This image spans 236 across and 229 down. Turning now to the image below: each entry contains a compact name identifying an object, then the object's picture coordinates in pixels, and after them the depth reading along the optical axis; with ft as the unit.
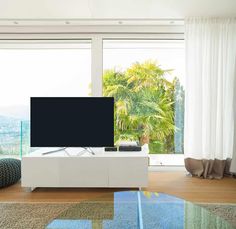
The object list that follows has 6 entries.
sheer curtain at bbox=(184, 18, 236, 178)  14.16
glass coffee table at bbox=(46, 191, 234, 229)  6.57
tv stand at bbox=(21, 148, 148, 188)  11.94
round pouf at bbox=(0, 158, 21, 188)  12.12
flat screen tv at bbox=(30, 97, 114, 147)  12.48
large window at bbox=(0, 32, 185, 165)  15.48
